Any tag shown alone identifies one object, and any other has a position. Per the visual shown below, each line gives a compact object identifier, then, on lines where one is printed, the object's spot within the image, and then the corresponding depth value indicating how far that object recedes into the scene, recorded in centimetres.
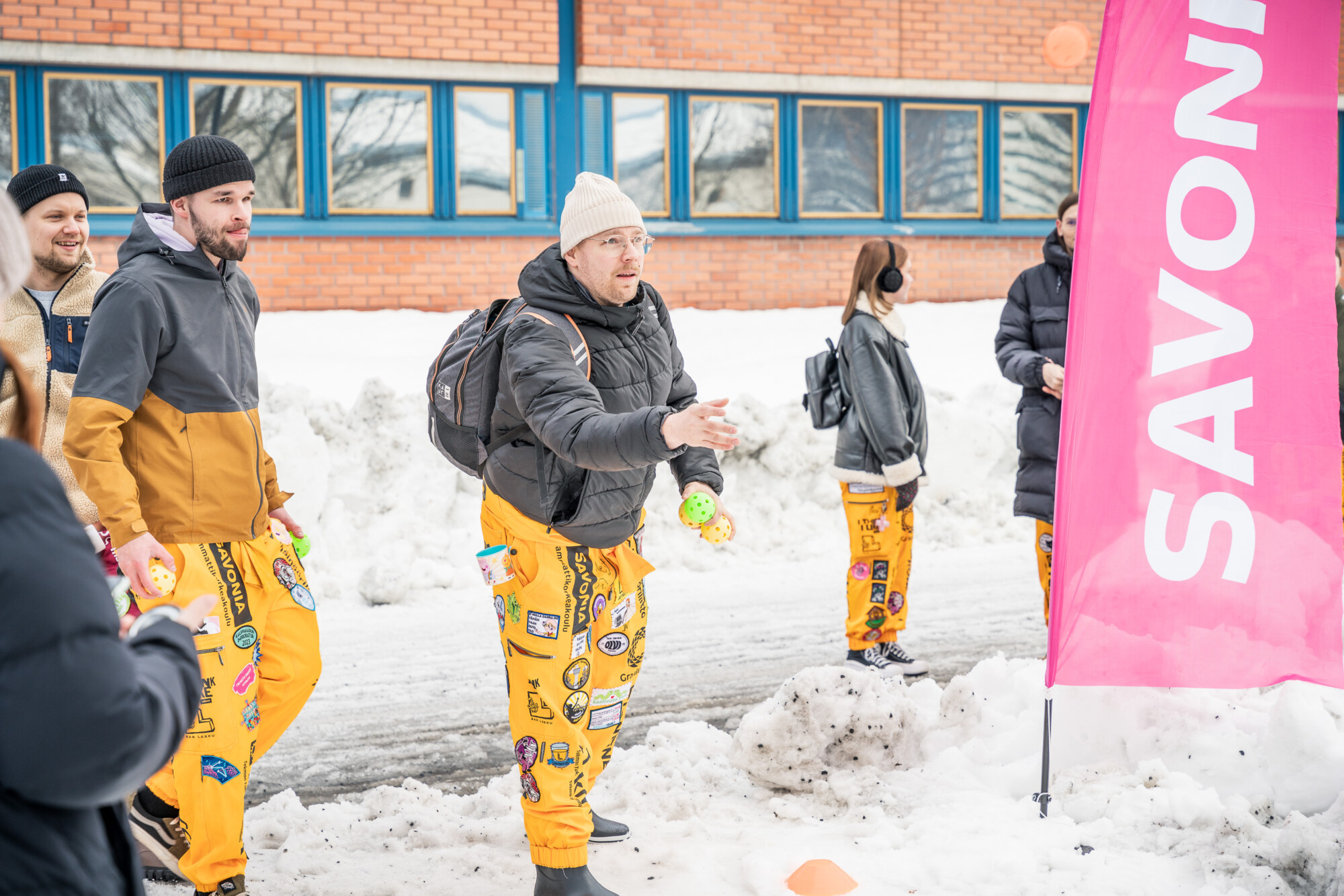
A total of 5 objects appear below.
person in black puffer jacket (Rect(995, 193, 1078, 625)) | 530
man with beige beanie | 325
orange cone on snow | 333
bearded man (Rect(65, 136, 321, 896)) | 308
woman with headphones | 551
